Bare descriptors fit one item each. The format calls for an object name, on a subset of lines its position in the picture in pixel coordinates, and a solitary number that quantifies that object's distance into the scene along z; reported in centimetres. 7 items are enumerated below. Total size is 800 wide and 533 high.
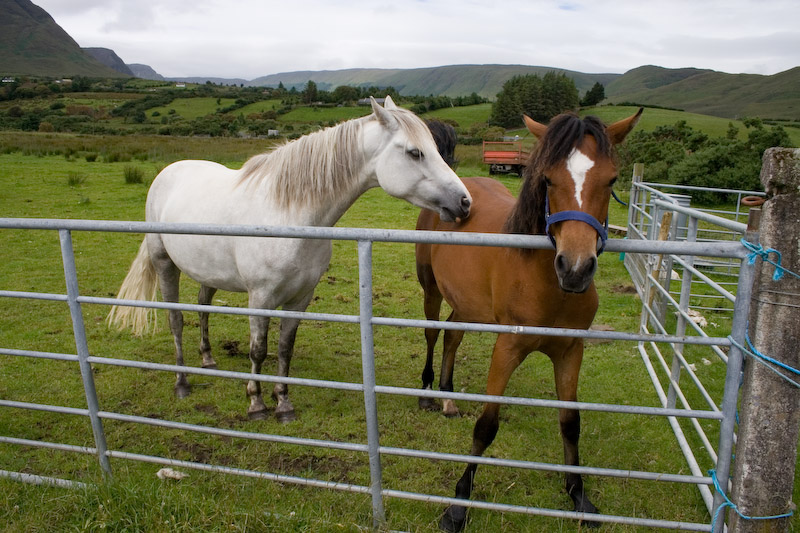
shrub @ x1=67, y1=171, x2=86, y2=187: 1436
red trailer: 2153
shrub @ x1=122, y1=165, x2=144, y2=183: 1516
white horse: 321
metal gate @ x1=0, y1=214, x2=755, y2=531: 192
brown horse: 197
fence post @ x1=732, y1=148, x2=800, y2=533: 176
